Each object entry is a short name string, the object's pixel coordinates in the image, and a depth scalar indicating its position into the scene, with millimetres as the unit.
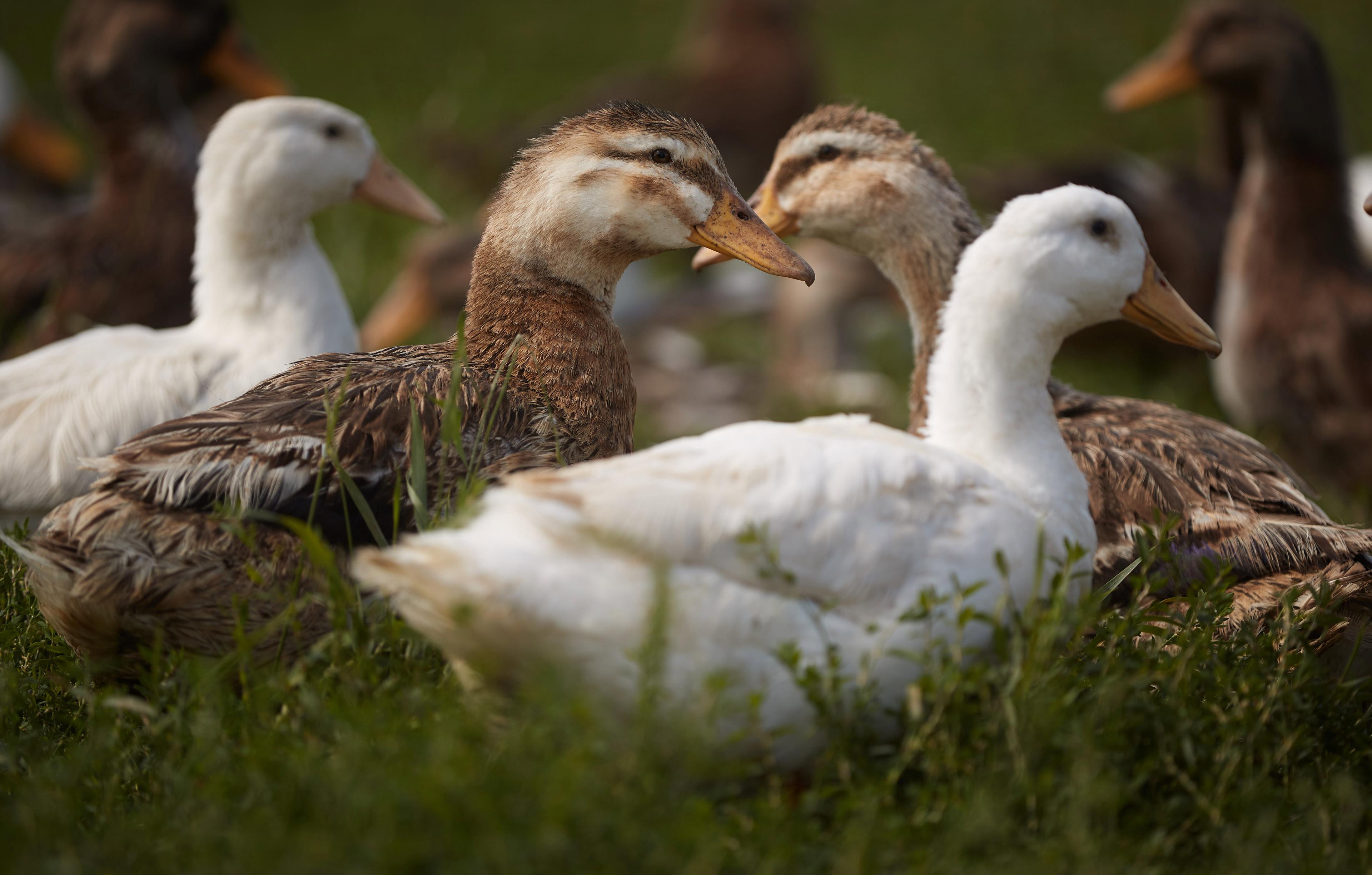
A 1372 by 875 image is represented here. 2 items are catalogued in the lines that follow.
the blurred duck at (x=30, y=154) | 22125
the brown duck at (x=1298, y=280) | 11883
